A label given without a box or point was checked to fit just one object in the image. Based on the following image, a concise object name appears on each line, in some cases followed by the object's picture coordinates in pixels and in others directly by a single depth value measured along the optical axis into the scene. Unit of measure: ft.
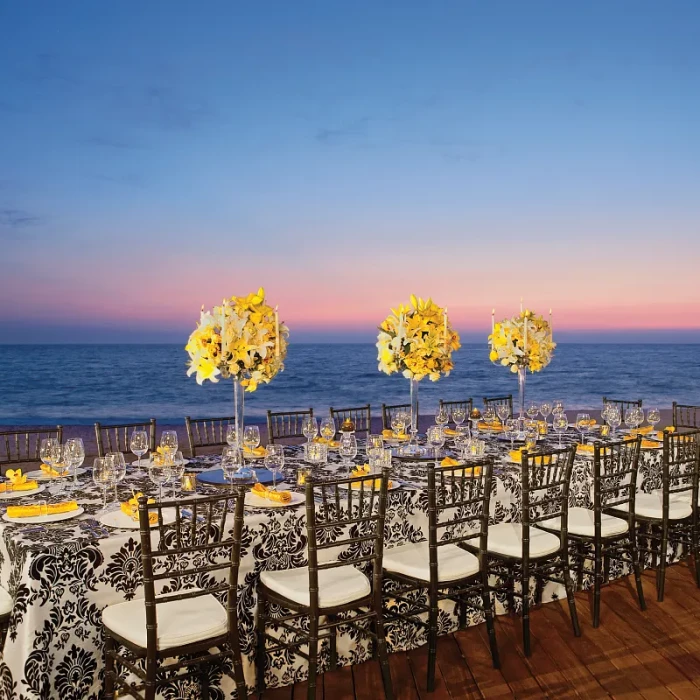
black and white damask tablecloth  8.93
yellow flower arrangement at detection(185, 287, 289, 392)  12.34
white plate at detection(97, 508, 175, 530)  9.71
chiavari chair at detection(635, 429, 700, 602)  14.90
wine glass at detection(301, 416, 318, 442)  14.89
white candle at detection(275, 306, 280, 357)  12.76
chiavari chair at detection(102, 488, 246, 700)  8.50
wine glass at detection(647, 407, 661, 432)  18.31
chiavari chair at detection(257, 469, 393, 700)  9.78
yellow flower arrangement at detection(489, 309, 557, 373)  18.04
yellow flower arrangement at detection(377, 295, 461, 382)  14.87
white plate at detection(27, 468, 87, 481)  12.44
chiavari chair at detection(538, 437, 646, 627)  13.82
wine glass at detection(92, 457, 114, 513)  10.52
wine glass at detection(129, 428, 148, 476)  12.41
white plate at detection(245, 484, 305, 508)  10.92
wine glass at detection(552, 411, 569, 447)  17.43
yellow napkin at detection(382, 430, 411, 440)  16.72
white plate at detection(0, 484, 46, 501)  11.27
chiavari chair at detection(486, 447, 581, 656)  12.41
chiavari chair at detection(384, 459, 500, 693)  11.08
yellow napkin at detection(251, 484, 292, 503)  11.01
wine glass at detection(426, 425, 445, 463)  14.60
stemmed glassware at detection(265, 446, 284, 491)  11.99
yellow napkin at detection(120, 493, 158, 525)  9.95
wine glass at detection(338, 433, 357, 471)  13.22
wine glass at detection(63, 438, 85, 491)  11.17
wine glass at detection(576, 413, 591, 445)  18.56
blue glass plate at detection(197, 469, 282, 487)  12.47
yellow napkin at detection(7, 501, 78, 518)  10.06
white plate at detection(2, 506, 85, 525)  9.89
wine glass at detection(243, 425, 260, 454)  14.07
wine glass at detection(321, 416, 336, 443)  14.66
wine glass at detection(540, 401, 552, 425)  18.13
